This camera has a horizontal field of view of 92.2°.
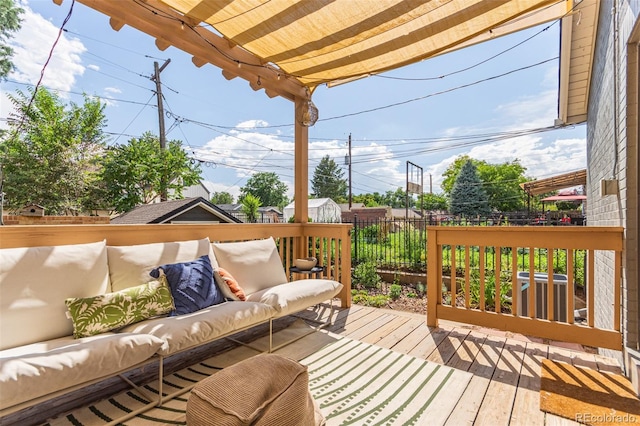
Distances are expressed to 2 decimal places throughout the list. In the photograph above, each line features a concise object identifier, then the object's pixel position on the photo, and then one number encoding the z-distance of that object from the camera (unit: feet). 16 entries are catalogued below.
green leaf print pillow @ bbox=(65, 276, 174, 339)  5.92
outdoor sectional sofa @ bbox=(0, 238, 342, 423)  4.58
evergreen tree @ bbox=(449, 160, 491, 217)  70.79
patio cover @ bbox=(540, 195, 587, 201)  28.83
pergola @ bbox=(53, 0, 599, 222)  7.32
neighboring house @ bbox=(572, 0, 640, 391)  6.30
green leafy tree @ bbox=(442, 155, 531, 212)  79.82
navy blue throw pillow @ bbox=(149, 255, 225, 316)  7.34
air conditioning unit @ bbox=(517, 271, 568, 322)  11.32
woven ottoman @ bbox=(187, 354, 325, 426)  3.14
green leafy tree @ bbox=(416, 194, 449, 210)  95.99
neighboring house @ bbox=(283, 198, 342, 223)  59.87
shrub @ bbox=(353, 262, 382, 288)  18.21
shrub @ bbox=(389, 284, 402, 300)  16.30
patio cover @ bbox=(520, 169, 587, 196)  22.86
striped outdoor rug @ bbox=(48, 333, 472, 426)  5.45
